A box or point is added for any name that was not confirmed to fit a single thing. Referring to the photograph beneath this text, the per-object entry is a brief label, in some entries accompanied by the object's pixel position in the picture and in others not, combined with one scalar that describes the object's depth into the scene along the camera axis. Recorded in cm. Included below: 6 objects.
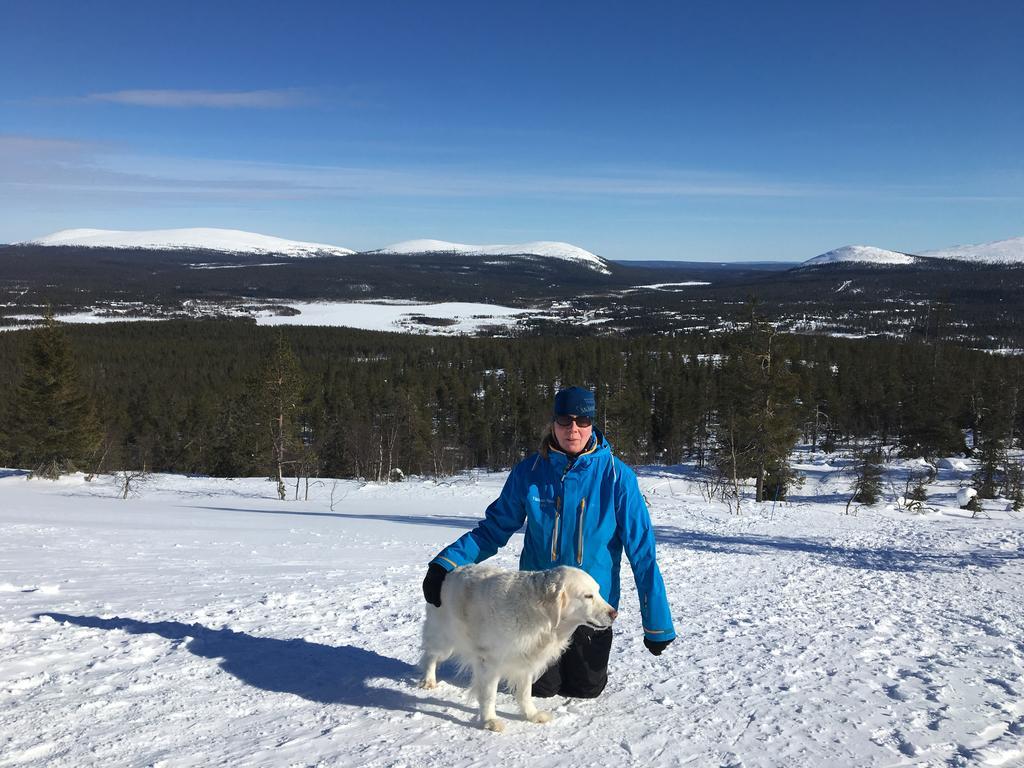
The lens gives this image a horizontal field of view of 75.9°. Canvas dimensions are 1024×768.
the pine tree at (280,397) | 2477
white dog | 357
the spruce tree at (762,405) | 2541
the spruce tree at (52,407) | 2778
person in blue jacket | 391
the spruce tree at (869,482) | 2786
